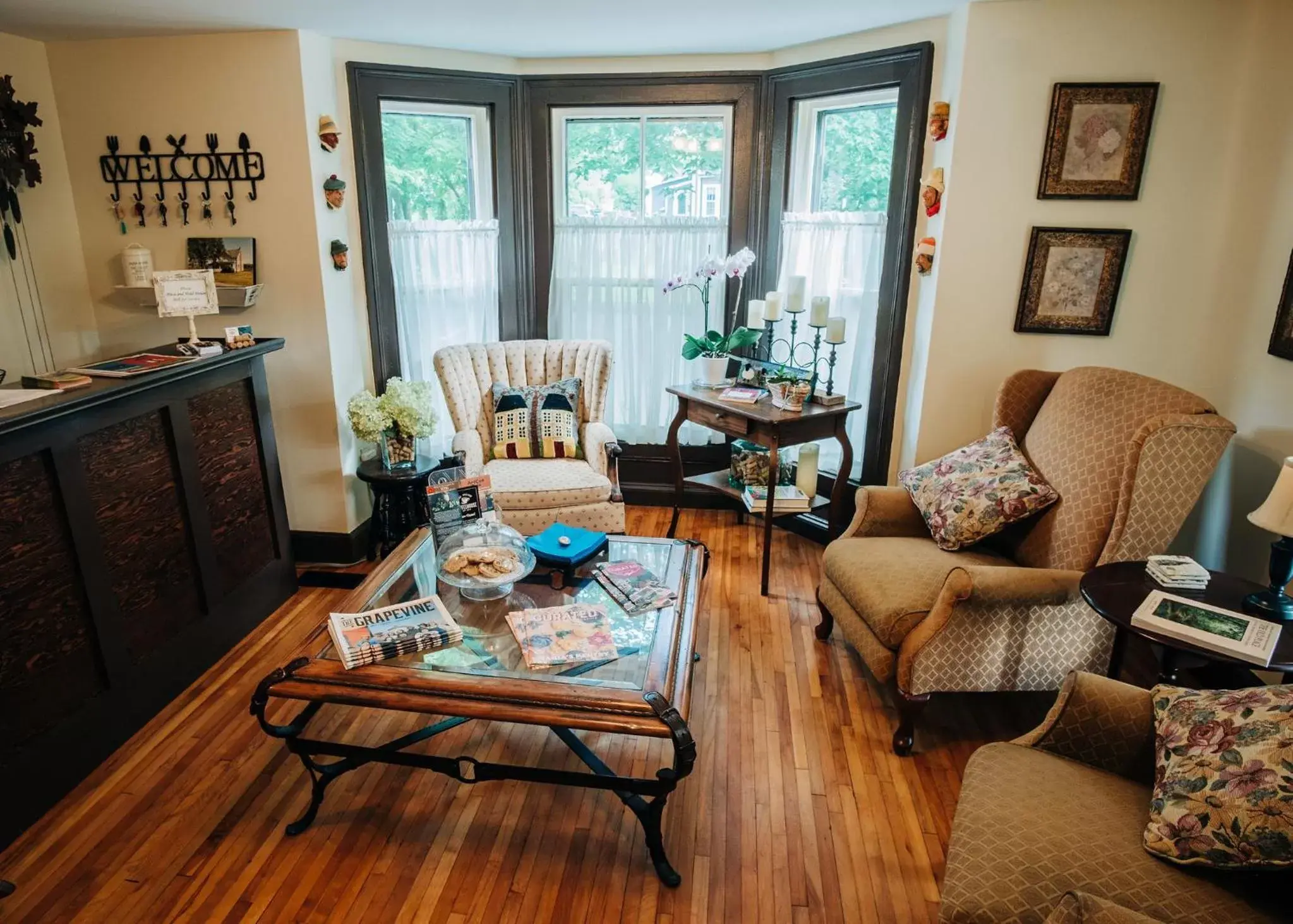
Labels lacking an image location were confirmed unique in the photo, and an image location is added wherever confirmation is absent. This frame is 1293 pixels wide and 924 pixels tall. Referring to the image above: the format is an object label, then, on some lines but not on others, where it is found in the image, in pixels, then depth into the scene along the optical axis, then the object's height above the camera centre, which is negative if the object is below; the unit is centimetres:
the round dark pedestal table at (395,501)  328 -120
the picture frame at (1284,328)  230 -25
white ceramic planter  356 -61
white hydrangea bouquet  325 -79
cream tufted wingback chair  314 -90
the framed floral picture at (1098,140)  268 +36
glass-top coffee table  170 -103
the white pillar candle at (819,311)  321 -30
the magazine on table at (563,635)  189 -101
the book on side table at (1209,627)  171 -88
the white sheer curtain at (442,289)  369 -27
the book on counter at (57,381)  214 -43
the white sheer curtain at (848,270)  344 -14
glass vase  335 -94
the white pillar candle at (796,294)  329 -24
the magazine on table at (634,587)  215 -101
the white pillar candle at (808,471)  338 -102
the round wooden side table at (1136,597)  175 -88
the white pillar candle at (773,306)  334 -30
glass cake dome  219 -95
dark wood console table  308 -77
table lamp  176 -72
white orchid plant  350 -31
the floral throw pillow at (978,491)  246 -82
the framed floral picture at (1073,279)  281 -14
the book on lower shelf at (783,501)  324 -111
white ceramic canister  293 -14
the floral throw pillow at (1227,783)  122 -90
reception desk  193 -96
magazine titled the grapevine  186 -100
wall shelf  311 -27
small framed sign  252 -21
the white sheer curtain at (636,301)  387 -33
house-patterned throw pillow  350 -86
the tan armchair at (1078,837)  125 -106
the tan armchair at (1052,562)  211 -95
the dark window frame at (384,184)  339 +26
